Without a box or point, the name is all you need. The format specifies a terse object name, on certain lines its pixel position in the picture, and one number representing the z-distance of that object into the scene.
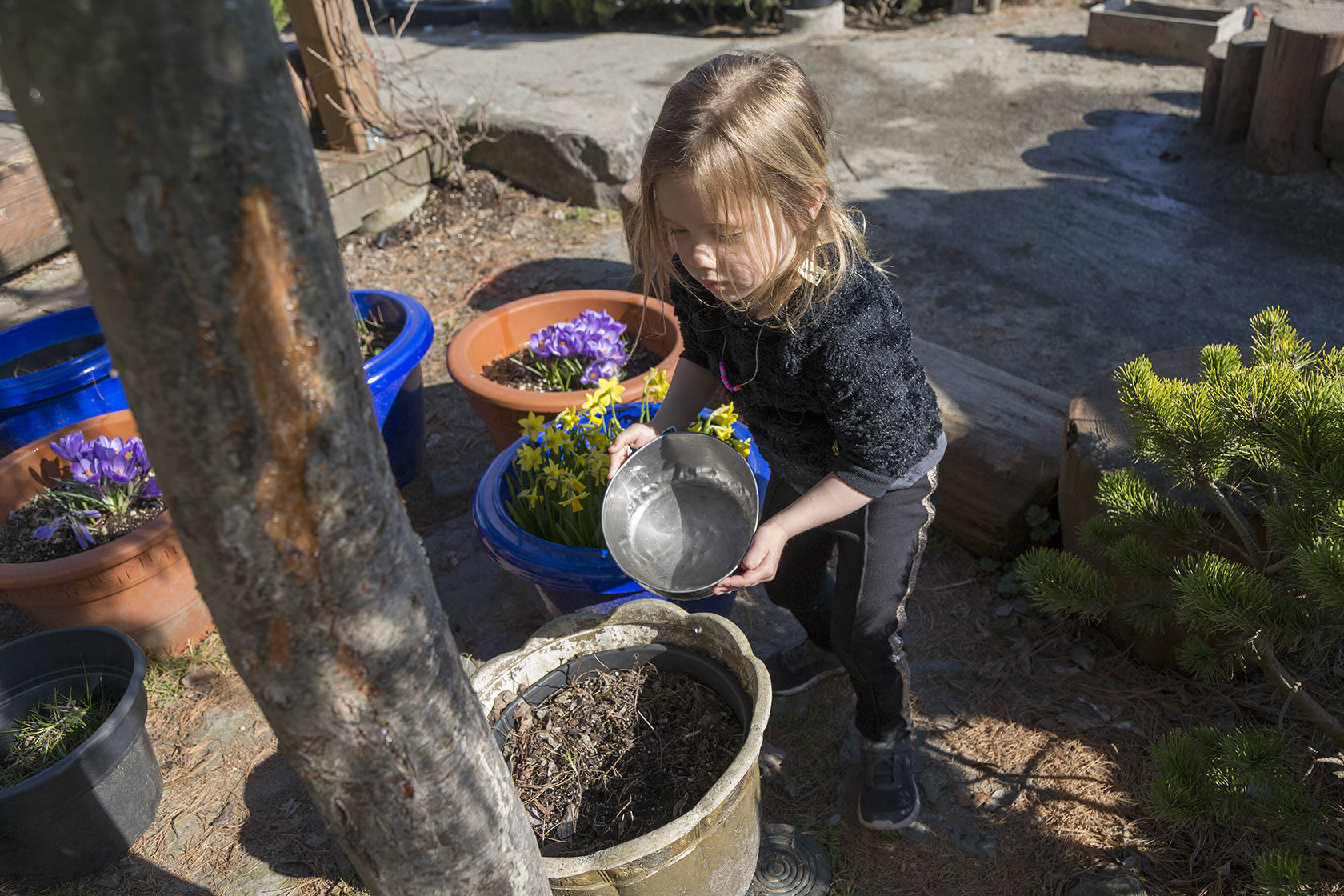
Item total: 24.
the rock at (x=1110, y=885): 1.84
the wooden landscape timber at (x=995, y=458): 2.60
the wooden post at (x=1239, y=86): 5.30
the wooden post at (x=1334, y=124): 4.84
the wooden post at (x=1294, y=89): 4.79
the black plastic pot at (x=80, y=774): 2.01
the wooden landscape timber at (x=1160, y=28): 6.85
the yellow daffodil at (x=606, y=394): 2.25
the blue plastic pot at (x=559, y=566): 2.08
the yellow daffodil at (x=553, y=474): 2.20
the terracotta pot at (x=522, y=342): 2.76
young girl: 1.48
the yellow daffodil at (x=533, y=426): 2.34
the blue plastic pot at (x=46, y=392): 2.97
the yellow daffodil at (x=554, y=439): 2.30
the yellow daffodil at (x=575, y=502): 2.13
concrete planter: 1.39
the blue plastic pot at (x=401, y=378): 3.01
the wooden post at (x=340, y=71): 4.69
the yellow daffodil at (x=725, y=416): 2.21
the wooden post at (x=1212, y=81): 5.68
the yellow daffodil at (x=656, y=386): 2.39
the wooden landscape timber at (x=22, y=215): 4.21
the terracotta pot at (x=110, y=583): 2.42
